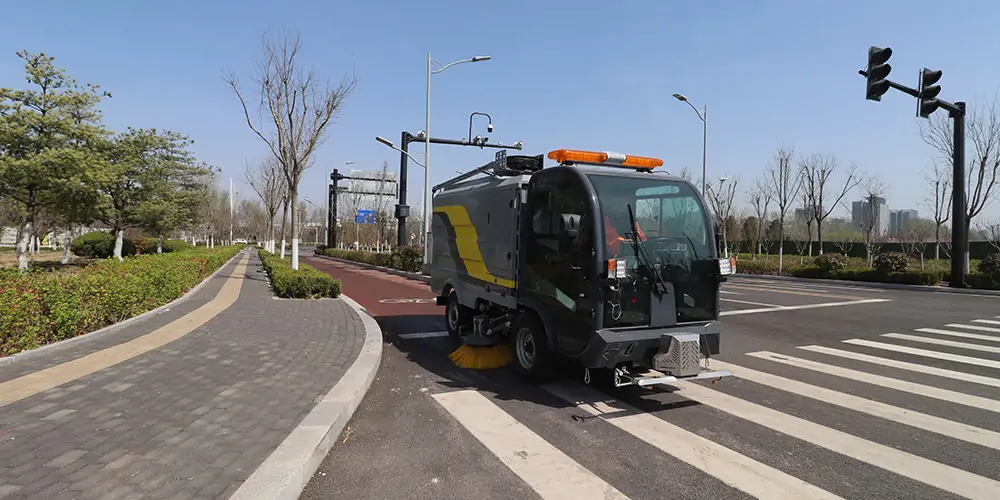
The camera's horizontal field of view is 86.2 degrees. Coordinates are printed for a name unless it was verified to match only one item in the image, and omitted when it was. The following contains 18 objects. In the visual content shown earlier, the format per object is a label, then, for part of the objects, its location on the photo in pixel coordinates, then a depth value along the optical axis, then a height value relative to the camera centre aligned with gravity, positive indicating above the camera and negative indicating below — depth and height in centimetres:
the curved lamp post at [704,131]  2789 +594
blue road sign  5272 +234
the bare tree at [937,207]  2655 +207
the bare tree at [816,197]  3091 +294
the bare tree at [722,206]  3638 +270
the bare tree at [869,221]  3002 +159
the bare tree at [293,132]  1778 +359
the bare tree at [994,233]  2804 +87
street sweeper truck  533 -27
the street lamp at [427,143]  2306 +427
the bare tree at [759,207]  3491 +253
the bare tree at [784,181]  3228 +395
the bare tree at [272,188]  2883 +280
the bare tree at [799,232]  4541 +138
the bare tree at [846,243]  3609 +29
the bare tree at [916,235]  3011 +73
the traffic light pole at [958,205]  1991 +163
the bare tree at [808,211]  3192 +210
